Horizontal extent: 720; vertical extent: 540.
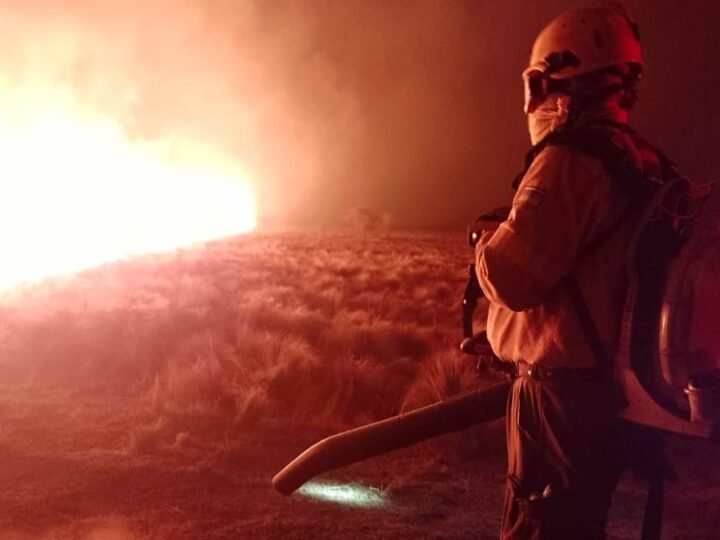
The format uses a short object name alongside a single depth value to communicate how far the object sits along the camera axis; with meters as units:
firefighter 2.18
